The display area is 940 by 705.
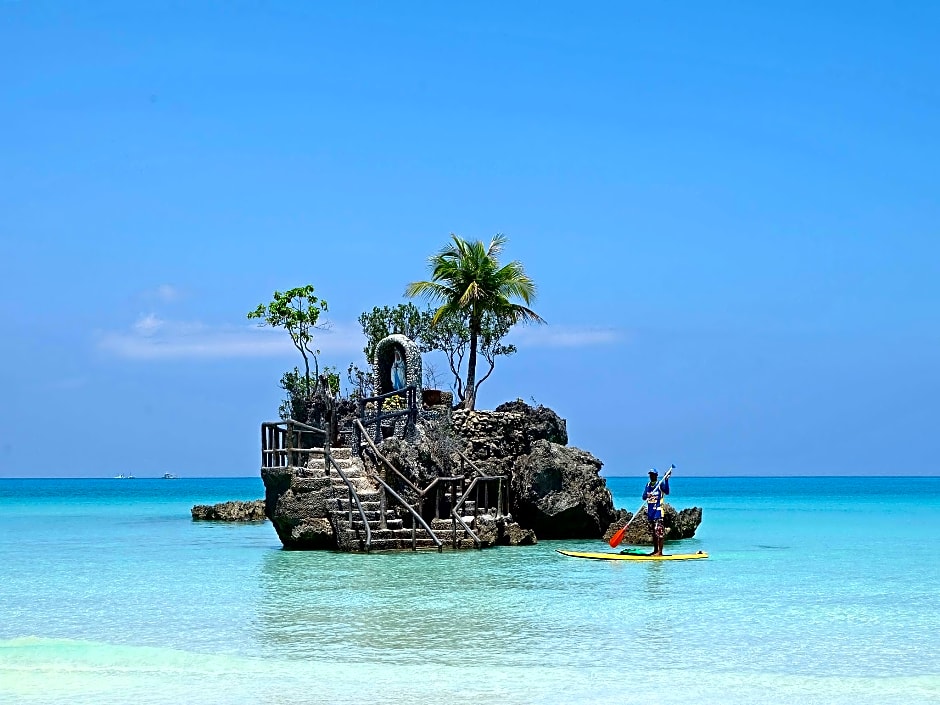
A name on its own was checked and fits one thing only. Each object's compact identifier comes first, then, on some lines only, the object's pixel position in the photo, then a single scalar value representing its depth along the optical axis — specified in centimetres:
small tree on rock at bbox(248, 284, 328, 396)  3681
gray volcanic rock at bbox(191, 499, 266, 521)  4553
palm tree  3297
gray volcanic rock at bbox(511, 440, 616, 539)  2866
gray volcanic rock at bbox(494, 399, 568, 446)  2968
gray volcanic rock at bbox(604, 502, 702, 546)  2734
